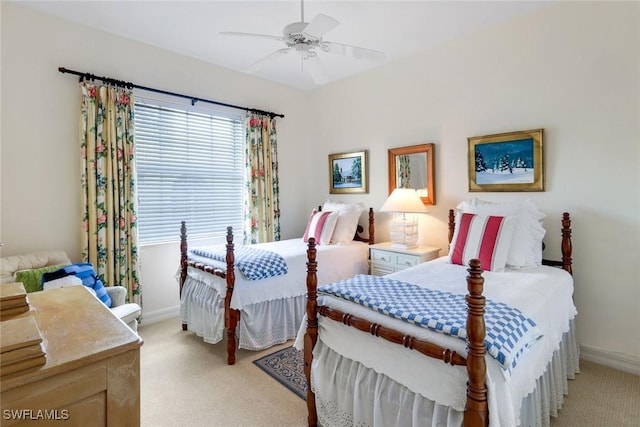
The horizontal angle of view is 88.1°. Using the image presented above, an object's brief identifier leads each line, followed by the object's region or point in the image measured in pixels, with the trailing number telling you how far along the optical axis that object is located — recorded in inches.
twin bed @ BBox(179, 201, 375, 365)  106.4
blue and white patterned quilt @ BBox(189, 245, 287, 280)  107.5
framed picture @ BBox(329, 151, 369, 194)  166.1
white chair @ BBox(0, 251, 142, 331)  96.9
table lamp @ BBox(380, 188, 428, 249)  132.9
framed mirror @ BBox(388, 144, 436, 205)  138.9
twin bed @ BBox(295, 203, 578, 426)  49.4
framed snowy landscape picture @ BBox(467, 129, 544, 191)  110.5
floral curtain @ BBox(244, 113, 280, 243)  166.6
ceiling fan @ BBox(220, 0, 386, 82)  82.0
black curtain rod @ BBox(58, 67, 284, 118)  117.1
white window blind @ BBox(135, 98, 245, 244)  138.6
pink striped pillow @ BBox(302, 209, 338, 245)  144.5
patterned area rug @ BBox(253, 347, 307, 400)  92.0
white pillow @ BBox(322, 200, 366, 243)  148.9
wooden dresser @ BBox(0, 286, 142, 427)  27.9
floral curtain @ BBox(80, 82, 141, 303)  118.6
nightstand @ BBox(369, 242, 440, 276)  128.0
